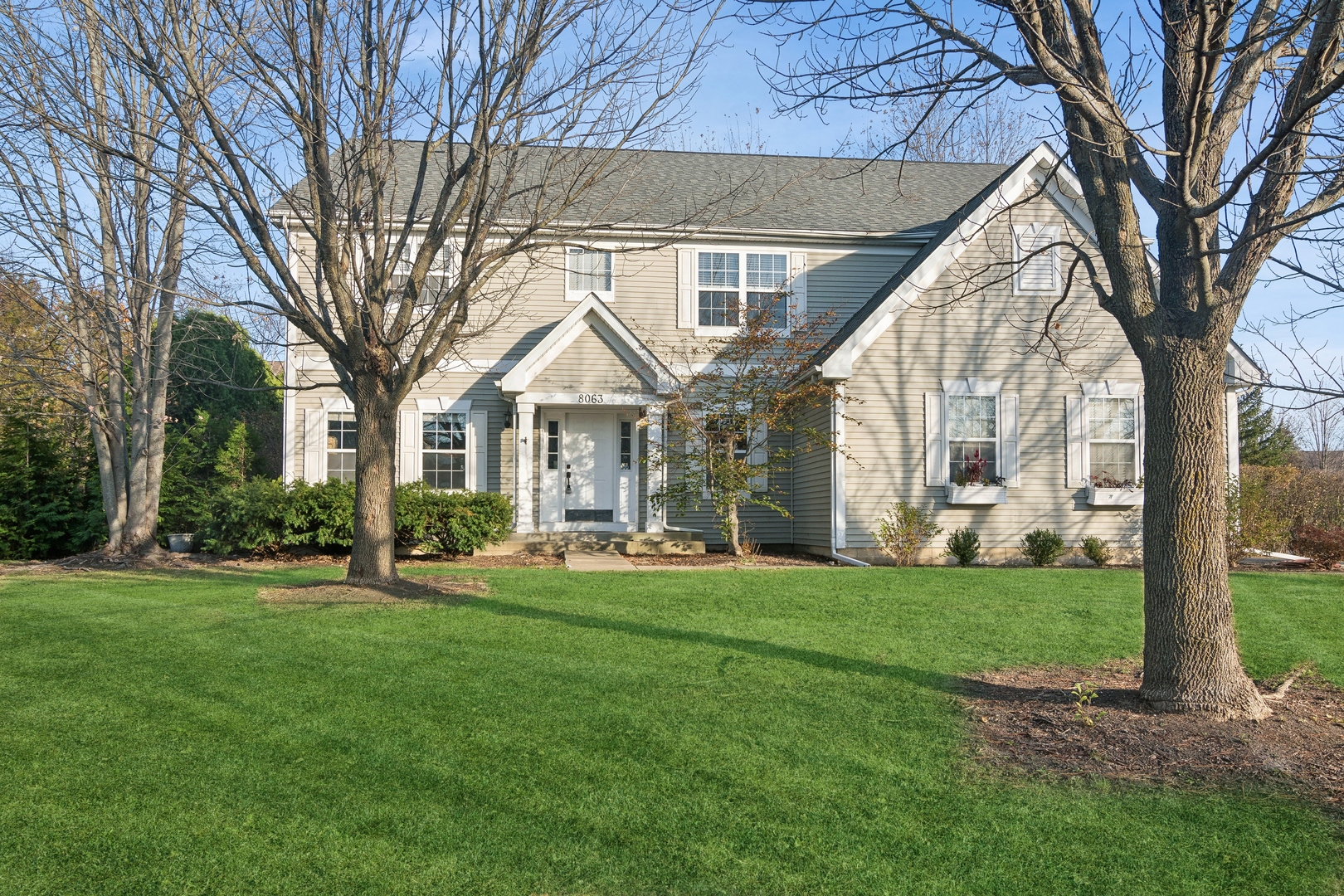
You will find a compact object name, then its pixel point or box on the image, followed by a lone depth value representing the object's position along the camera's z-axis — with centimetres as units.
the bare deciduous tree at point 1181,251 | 534
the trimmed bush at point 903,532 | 1414
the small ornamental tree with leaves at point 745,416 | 1467
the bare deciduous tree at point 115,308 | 1248
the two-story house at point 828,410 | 1488
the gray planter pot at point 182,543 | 1539
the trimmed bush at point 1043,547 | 1441
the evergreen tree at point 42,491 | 1560
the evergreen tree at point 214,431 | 1655
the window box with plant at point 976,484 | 1475
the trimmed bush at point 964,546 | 1427
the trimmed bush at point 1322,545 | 1369
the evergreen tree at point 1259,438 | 2362
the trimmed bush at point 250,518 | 1352
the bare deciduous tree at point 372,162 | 869
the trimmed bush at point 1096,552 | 1464
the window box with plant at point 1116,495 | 1495
